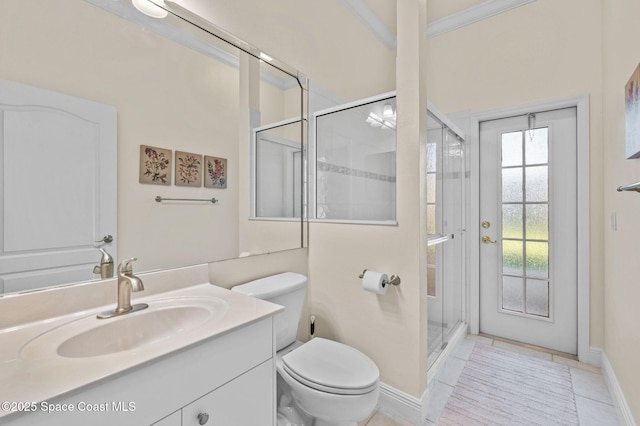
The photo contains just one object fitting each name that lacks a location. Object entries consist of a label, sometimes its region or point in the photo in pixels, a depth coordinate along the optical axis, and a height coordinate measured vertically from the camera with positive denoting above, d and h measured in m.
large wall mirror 0.95 +0.30
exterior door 2.32 -0.13
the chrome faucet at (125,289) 0.99 -0.27
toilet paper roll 1.62 -0.38
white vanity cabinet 0.65 -0.47
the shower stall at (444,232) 2.03 -0.15
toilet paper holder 1.62 -0.37
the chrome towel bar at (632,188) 1.05 +0.10
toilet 1.26 -0.74
